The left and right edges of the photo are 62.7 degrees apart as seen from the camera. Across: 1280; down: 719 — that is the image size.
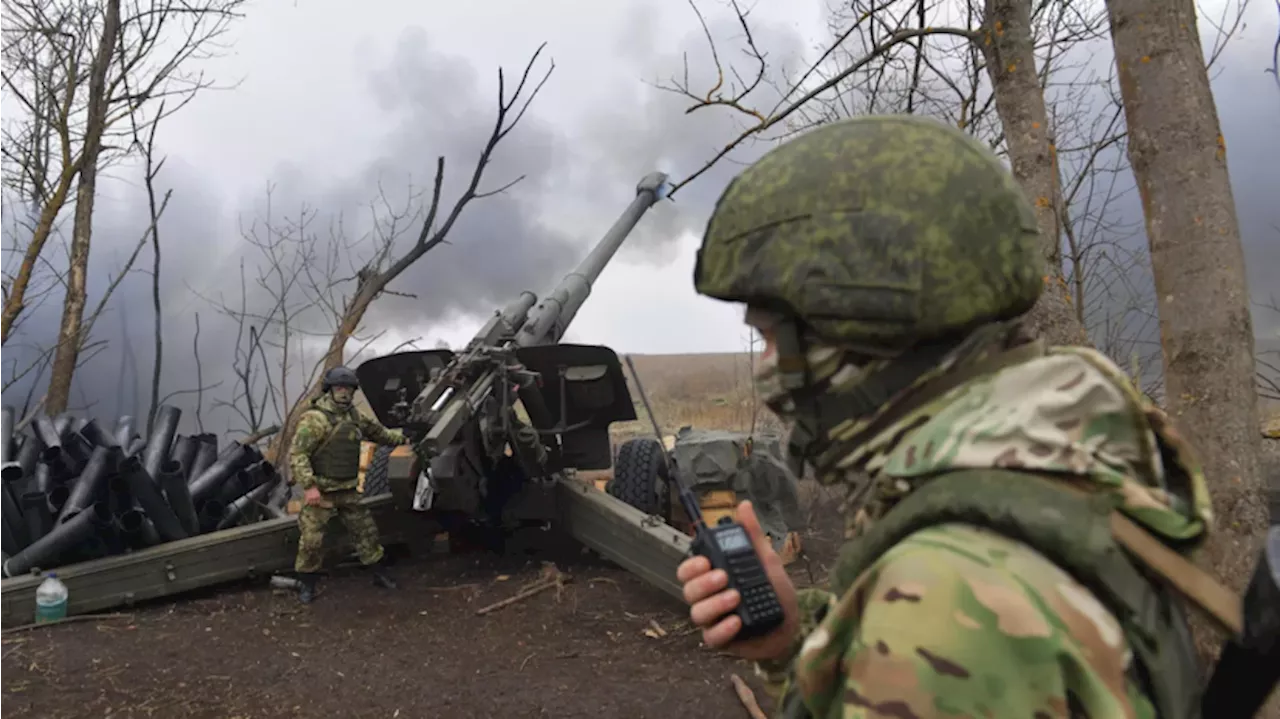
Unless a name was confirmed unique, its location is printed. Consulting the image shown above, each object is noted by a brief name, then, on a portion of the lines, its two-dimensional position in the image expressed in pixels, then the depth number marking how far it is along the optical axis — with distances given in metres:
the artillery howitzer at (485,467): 7.07
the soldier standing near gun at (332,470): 7.59
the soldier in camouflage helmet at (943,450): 1.06
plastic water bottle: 6.69
